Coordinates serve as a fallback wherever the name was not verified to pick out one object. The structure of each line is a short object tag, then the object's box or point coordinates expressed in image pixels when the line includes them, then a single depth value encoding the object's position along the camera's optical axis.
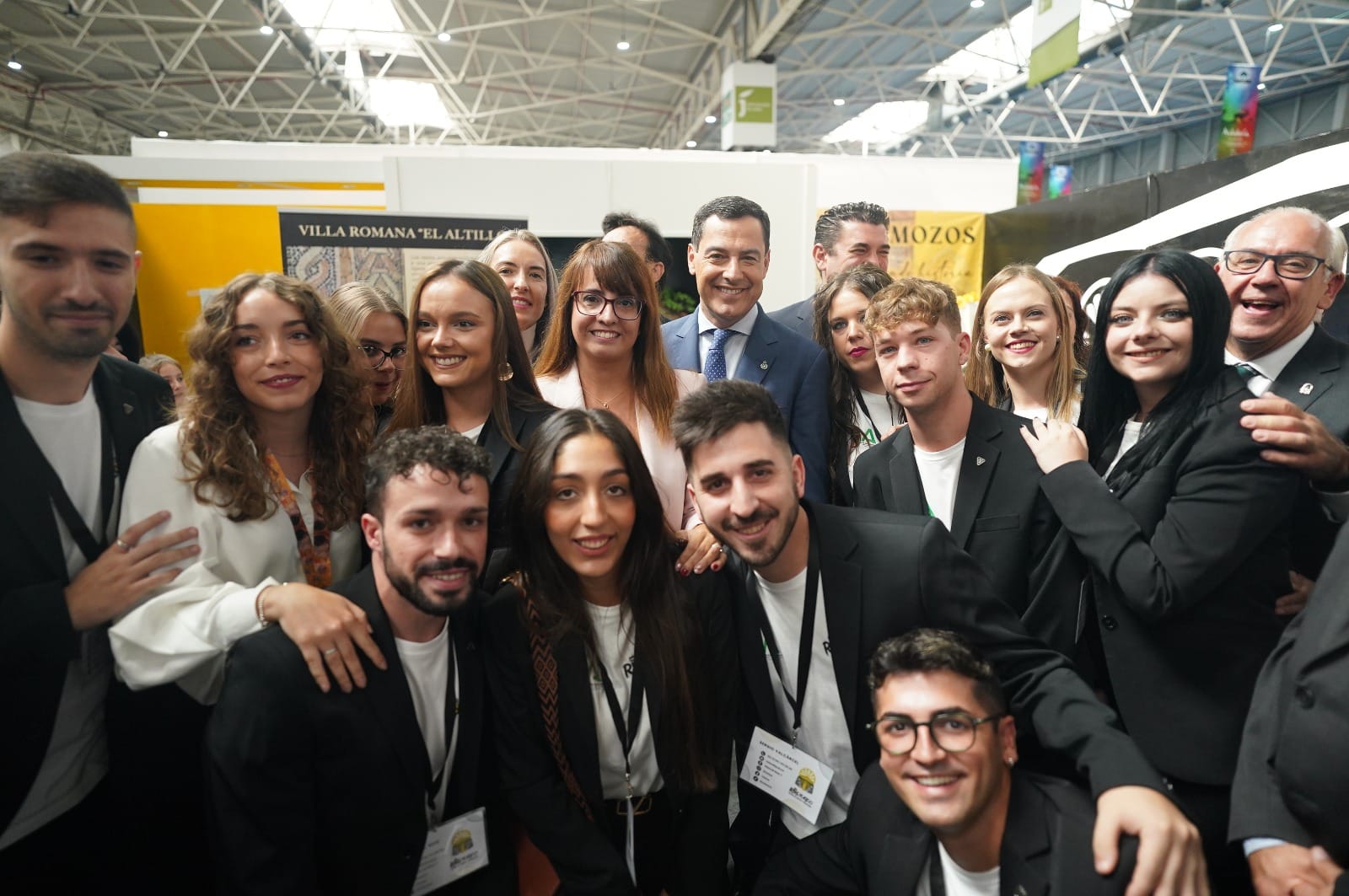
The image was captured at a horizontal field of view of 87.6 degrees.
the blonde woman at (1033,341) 2.98
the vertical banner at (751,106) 10.34
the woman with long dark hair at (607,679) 2.03
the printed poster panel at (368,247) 4.55
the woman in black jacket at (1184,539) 1.85
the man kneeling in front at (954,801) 1.65
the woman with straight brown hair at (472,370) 2.51
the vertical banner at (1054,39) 4.93
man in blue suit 3.07
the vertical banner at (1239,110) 5.79
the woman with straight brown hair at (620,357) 2.68
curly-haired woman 1.82
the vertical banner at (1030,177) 9.27
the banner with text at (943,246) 7.33
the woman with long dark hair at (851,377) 3.14
